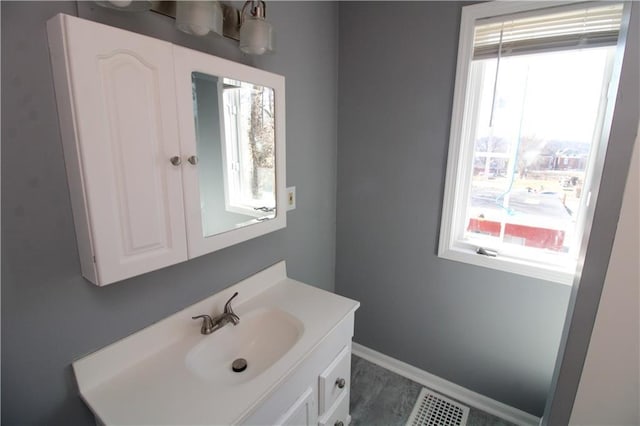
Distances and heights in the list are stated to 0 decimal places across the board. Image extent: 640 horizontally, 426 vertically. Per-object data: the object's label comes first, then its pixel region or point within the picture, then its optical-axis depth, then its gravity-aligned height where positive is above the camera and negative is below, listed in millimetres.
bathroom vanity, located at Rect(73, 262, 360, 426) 815 -699
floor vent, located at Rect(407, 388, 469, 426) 1598 -1441
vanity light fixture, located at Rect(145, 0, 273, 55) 865 +427
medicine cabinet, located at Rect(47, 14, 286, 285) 689 +22
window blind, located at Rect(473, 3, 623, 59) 1186 +551
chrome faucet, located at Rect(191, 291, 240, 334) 1117 -661
